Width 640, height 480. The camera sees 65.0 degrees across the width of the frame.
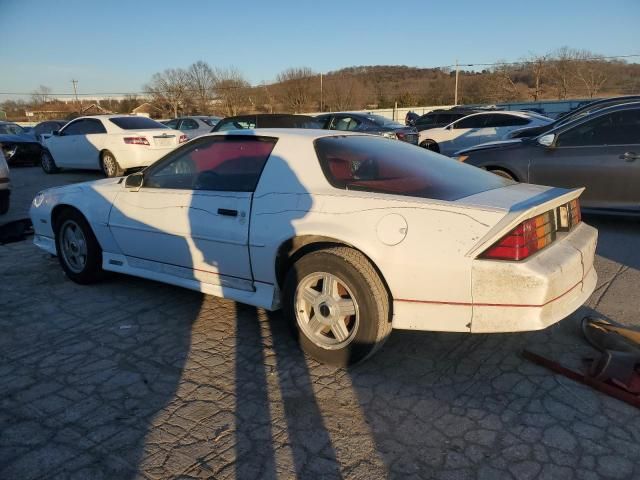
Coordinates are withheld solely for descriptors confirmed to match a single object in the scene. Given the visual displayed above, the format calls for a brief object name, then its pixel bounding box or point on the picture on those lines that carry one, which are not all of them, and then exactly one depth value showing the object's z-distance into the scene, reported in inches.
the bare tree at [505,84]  2240.4
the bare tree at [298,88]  2187.5
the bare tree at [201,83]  2432.3
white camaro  104.1
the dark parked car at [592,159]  239.8
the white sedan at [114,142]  459.8
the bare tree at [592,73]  2063.2
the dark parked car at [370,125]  507.5
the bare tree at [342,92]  2221.9
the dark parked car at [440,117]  705.6
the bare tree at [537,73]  2160.4
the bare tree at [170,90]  2440.9
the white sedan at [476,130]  524.1
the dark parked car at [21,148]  649.6
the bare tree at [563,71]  2157.9
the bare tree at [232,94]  2269.4
